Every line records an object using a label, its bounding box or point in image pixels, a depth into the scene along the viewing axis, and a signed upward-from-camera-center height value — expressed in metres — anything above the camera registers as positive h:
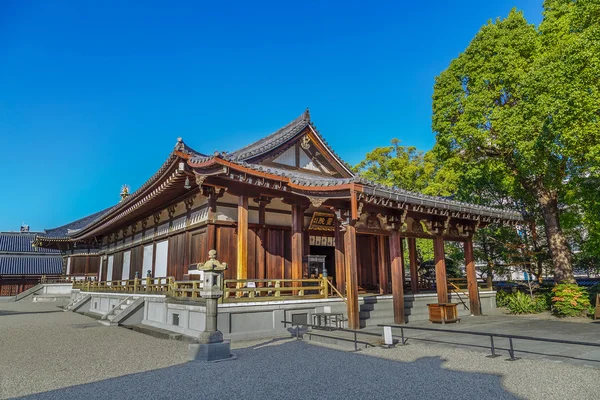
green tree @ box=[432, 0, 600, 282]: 13.69 +6.92
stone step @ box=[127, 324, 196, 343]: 11.92 -2.00
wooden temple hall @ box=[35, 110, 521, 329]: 12.98 +2.12
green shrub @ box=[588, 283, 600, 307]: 19.08 -1.26
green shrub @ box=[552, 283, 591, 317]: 16.25 -1.43
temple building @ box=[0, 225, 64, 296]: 46.25 +1.64
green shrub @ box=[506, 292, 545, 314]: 18.23 -1.79
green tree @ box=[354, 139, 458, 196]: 27.59 +8.17
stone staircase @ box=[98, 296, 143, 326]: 16.64 -1.66
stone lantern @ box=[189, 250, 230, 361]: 8.88 -1.20
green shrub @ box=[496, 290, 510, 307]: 20.72 -1.67
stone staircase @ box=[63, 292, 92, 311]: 25.23 -1.82
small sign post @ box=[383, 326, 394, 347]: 9.91 -1.70
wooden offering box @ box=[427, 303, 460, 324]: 14.36 -1.64
